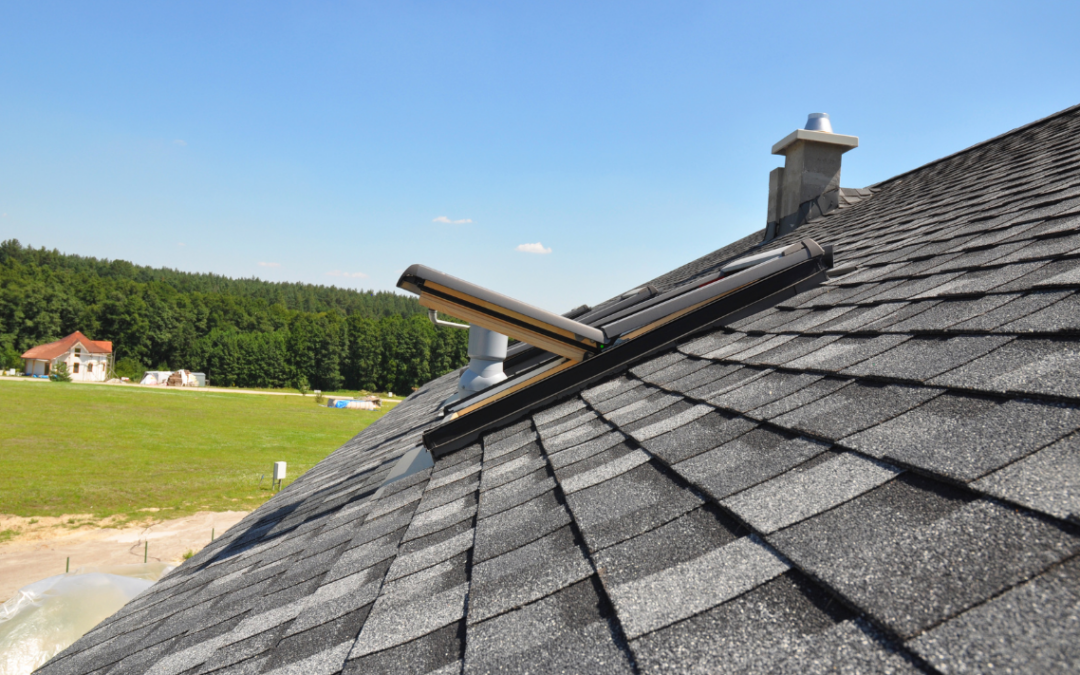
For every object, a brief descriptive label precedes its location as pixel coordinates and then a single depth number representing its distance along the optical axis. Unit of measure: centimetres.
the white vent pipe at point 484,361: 535
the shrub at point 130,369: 8712
